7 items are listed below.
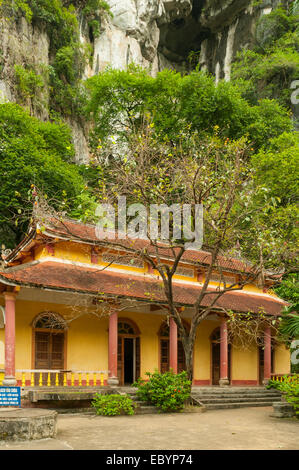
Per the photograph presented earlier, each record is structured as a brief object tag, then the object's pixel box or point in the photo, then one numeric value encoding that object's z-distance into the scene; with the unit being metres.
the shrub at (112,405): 11.11
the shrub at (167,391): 11.87
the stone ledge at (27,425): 6.88
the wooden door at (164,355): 16.87
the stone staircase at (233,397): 13.90
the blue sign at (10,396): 7.89
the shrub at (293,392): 10.59
